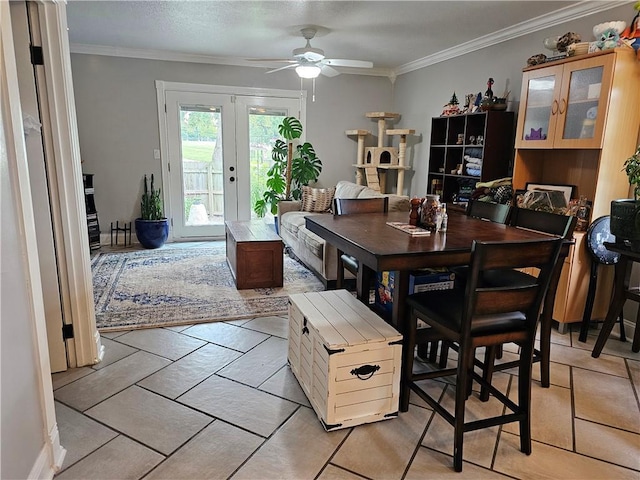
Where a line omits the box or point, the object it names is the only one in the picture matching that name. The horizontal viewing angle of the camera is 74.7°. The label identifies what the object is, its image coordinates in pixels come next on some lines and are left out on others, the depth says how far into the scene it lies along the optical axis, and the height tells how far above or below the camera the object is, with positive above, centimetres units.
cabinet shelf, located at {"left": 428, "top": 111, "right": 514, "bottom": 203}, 388 +9
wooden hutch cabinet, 271 +24
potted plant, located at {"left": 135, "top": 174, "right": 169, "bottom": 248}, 526 -86
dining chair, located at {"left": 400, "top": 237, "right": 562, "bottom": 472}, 157 -64
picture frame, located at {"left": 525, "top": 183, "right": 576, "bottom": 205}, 326 -21
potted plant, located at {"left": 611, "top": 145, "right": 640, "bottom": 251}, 243 -30
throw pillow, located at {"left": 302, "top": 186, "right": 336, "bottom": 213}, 530 -53
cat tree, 565 +1
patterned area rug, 319 -119
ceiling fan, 390 +90
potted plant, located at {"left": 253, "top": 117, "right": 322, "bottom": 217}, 570 -16
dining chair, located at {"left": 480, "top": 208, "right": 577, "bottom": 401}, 214 -63
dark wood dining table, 173 -37
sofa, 384 -73
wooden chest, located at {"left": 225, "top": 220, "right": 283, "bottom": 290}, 376 -93
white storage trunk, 185 -93
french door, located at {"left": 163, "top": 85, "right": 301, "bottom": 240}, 554 +1
